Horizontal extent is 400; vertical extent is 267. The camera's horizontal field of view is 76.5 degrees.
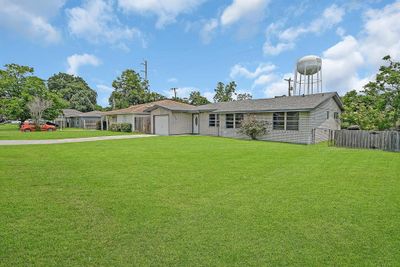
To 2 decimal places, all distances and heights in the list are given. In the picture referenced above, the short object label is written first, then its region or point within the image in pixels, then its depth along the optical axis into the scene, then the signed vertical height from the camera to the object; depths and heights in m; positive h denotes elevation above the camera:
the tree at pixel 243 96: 52.89 +5.80
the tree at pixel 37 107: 29.62 +2.07
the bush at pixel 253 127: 19.91 -0.27
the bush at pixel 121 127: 30.28 -0.37
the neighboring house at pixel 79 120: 40.16 +0.74
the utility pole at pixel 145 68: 49.66 +10.84
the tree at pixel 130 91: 48.91 +6.44
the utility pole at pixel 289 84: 36.38 +5.72
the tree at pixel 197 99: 48.34 +4.78
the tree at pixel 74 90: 58.34 +8.56
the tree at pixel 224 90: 51.16 +6.81
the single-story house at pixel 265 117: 17.73 +0.59
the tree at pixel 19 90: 32.41 +4.57
